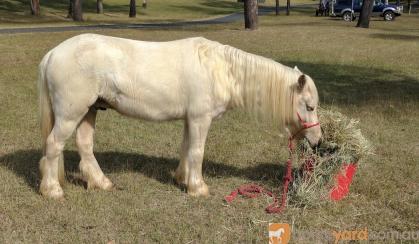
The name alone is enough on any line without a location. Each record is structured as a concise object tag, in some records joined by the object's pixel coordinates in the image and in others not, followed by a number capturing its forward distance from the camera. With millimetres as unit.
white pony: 5199
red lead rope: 5348
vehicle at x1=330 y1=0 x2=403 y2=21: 42438
